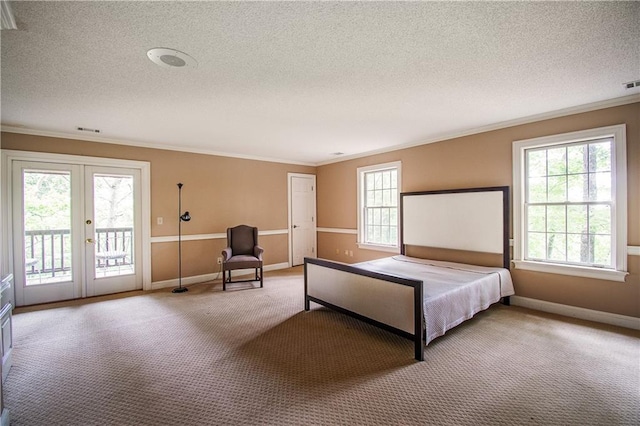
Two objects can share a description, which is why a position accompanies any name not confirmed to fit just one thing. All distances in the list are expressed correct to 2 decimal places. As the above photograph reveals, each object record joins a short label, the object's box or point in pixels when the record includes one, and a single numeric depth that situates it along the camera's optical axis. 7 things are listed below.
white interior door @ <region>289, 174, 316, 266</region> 6.46
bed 2.62
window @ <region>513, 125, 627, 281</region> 3.07
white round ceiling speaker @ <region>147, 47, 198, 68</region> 2.00
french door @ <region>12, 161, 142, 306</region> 3.87
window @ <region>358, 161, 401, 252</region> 5.26
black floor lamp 4.90
